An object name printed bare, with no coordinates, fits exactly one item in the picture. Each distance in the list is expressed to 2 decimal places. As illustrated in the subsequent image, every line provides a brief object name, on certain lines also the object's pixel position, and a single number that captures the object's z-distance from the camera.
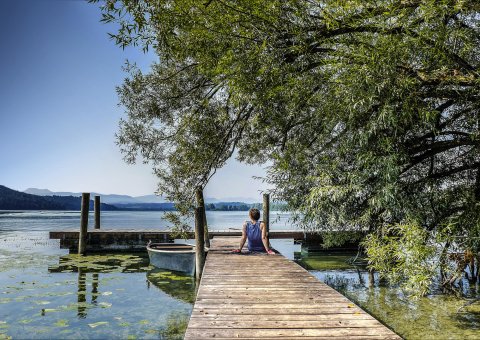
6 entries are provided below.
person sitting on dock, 10.22
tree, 6.58
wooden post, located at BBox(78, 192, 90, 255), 18.19
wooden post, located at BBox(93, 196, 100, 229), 22.11
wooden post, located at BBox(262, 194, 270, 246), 18.98
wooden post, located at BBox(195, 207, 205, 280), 12.68
